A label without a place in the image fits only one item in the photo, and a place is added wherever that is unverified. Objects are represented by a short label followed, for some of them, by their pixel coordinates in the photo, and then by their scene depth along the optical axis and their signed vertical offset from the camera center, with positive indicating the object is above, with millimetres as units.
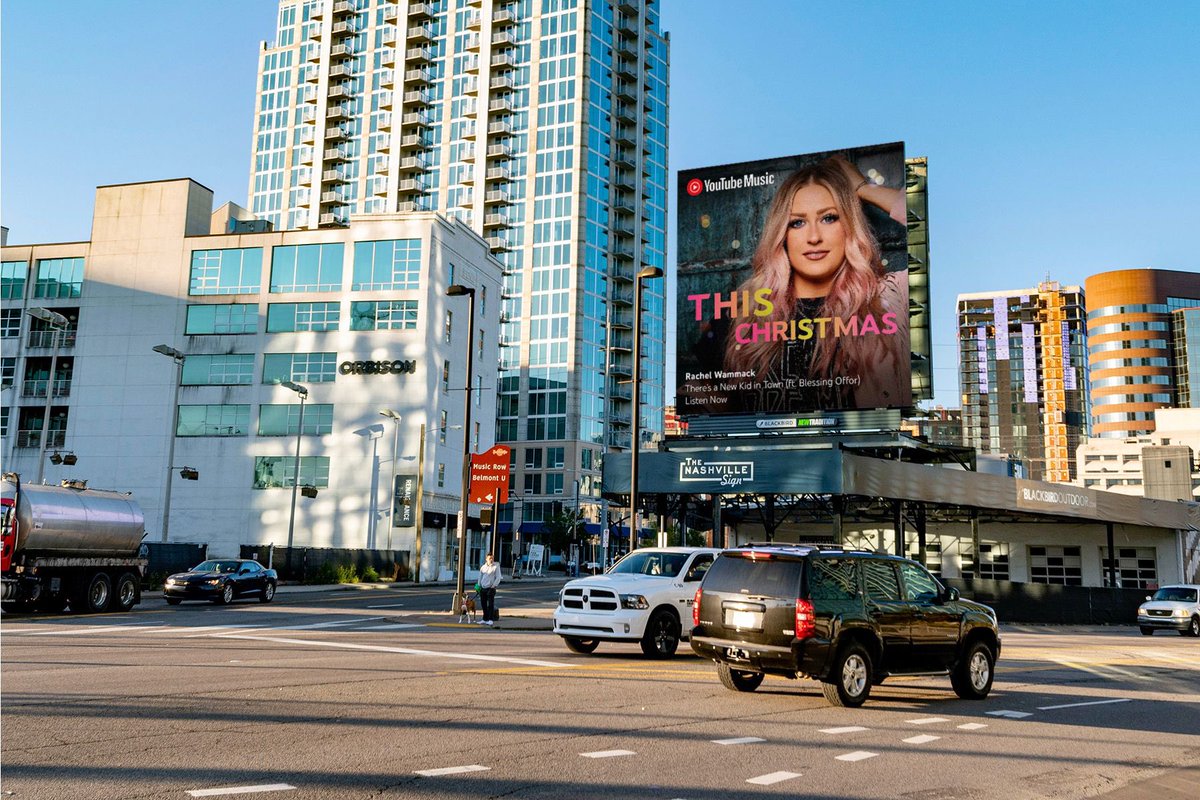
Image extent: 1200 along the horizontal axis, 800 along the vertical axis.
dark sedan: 31984 -1621
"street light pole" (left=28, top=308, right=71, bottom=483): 37994 +8047
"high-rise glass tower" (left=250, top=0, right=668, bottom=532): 101312 +40271
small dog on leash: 25734 -1813
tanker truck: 24156 -482
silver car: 33125 -1853
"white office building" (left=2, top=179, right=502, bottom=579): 60812 +10407
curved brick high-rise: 165375 +34452
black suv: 11336 -866
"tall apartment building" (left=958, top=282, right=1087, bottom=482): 191500 +32221
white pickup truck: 16406 -987
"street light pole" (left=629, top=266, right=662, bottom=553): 26028 +3608
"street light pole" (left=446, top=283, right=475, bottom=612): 29139 +1841
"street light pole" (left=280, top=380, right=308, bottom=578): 49781 +7221
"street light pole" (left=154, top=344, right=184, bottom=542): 43844 +7831
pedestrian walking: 24766 -1102
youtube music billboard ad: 41625 +11182
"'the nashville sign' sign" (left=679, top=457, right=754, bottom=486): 41625 +3091
